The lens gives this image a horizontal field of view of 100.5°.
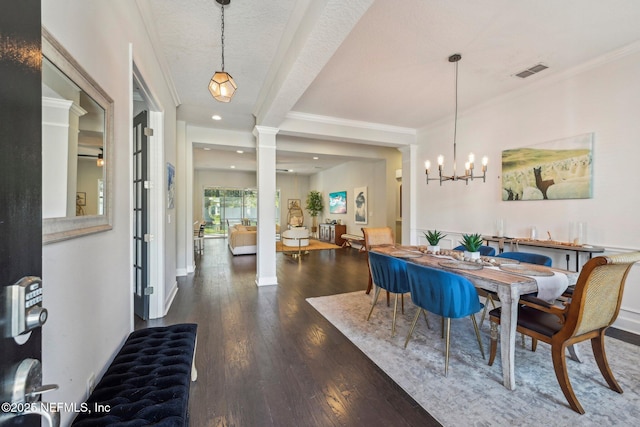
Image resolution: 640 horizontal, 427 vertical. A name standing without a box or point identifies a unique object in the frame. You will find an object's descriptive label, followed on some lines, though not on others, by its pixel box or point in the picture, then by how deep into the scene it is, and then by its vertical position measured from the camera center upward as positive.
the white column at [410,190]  5.89 +0.46
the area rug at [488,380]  1.75 -1.33
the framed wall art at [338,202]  10.11 +0.30
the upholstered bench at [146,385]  1.11 -0.87
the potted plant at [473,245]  2.85 -0.36
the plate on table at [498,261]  2.71 -0.52
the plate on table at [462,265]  2.51 -0.52
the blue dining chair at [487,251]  3.53 -0.52
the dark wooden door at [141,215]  3.14 -0.10
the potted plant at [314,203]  11.69 +0.27
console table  3.05 -0.41
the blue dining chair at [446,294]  2.18 -0.70
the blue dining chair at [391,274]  2.80 -0.69
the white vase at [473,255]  2.87 -0.47
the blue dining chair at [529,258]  2.84 -0.51
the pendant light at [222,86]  2.35 +1.09
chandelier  3.10 +0.62
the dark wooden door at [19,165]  0.53 +0.09
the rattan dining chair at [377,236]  4.42 -0.45
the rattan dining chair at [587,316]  1.76 -0.72
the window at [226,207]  12.09 +0.05
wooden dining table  2.01 -0.63
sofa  7.71 -0.99
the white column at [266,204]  4.63 +0.08
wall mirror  1.05 +0.27
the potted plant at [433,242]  3.46 -0.41
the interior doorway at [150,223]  3.16 -0.19
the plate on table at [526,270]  2.25 -0.52
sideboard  9.80 -0.89
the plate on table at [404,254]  3.17 -0.54
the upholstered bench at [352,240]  8.44 -1.01
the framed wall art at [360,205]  8.88 +0.17
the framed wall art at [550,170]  3.32 +0.58
